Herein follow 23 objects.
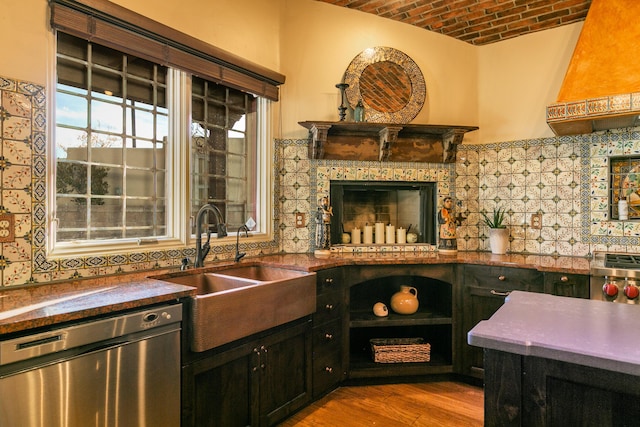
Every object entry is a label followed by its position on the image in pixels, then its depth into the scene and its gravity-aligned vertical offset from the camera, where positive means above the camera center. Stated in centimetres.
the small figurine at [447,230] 317 -14
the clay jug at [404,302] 299 -69
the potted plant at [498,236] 315 -18
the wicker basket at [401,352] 287 -104
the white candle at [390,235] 339 -19
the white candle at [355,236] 335 -20
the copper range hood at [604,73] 236 +90
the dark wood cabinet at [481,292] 265 -56
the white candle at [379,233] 338 -18
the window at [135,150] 205 +39
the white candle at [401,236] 340 -20
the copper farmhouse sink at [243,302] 174 -46
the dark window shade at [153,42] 194 +101
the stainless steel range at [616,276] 226 -37
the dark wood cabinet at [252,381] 178 -88
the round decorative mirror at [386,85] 327 +111
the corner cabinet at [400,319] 281 -80
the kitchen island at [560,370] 98 -43
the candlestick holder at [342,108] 314 +87
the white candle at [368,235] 336 -19
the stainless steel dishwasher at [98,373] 123 -58
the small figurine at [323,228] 302 -12
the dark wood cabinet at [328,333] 251 -81
